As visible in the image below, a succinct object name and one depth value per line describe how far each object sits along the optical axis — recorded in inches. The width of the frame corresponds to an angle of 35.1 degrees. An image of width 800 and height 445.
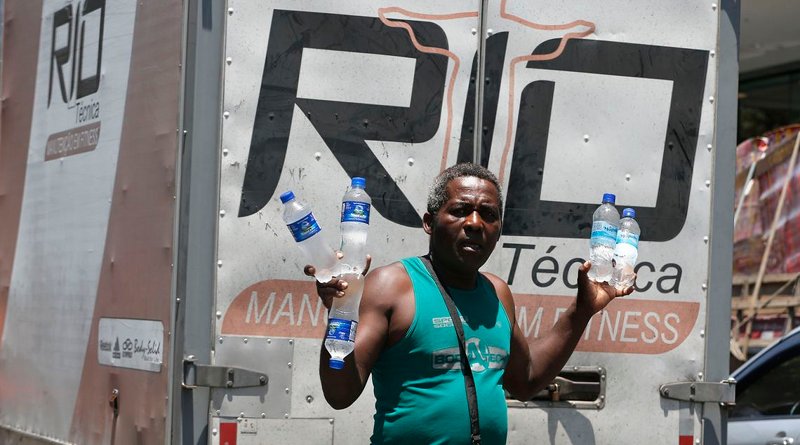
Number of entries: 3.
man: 141.9
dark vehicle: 285.4
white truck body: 174.1
